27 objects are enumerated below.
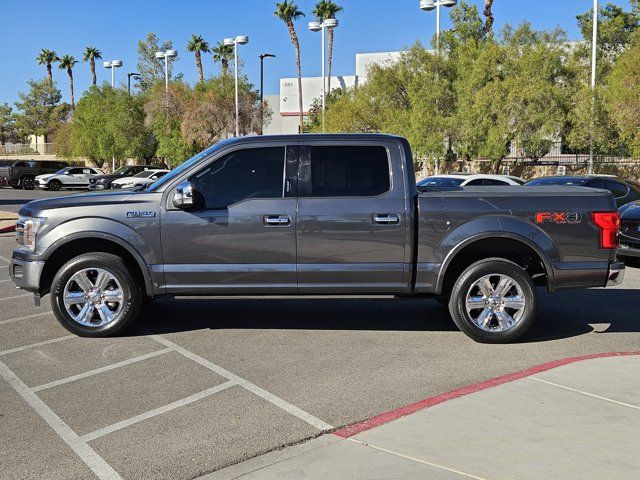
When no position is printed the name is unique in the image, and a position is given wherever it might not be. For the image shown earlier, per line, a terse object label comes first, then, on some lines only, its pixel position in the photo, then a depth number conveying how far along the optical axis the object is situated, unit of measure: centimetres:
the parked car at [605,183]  1524
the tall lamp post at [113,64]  5794
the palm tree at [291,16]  6222
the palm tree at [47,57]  8906
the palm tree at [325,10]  6306
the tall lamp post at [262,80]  4872
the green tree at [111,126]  4975
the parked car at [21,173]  4419
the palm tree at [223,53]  6841
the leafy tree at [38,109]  8344
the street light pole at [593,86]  2705
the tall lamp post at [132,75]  5964
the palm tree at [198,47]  6844
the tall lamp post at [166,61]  4750
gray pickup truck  693
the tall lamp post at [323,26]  4141
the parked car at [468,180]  1770
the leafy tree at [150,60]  5684
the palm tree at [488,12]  4181
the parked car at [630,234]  1180
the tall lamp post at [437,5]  3250
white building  7612
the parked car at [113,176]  3695
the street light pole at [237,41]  4106
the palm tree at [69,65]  8774
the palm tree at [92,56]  8619
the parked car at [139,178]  3344
